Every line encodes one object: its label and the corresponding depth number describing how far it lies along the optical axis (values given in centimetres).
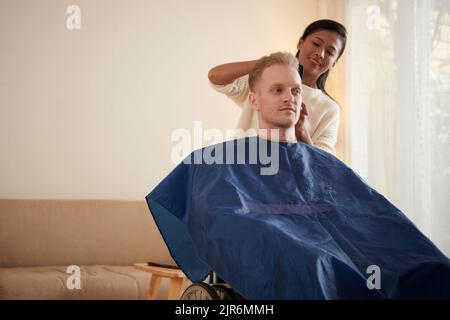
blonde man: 199
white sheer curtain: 366
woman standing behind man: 247
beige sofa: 356
